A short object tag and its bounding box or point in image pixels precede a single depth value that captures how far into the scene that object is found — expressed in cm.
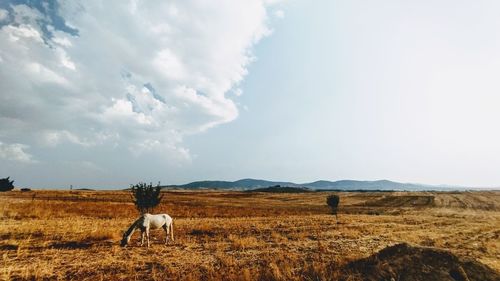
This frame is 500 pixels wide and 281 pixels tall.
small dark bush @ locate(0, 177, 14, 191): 7477
